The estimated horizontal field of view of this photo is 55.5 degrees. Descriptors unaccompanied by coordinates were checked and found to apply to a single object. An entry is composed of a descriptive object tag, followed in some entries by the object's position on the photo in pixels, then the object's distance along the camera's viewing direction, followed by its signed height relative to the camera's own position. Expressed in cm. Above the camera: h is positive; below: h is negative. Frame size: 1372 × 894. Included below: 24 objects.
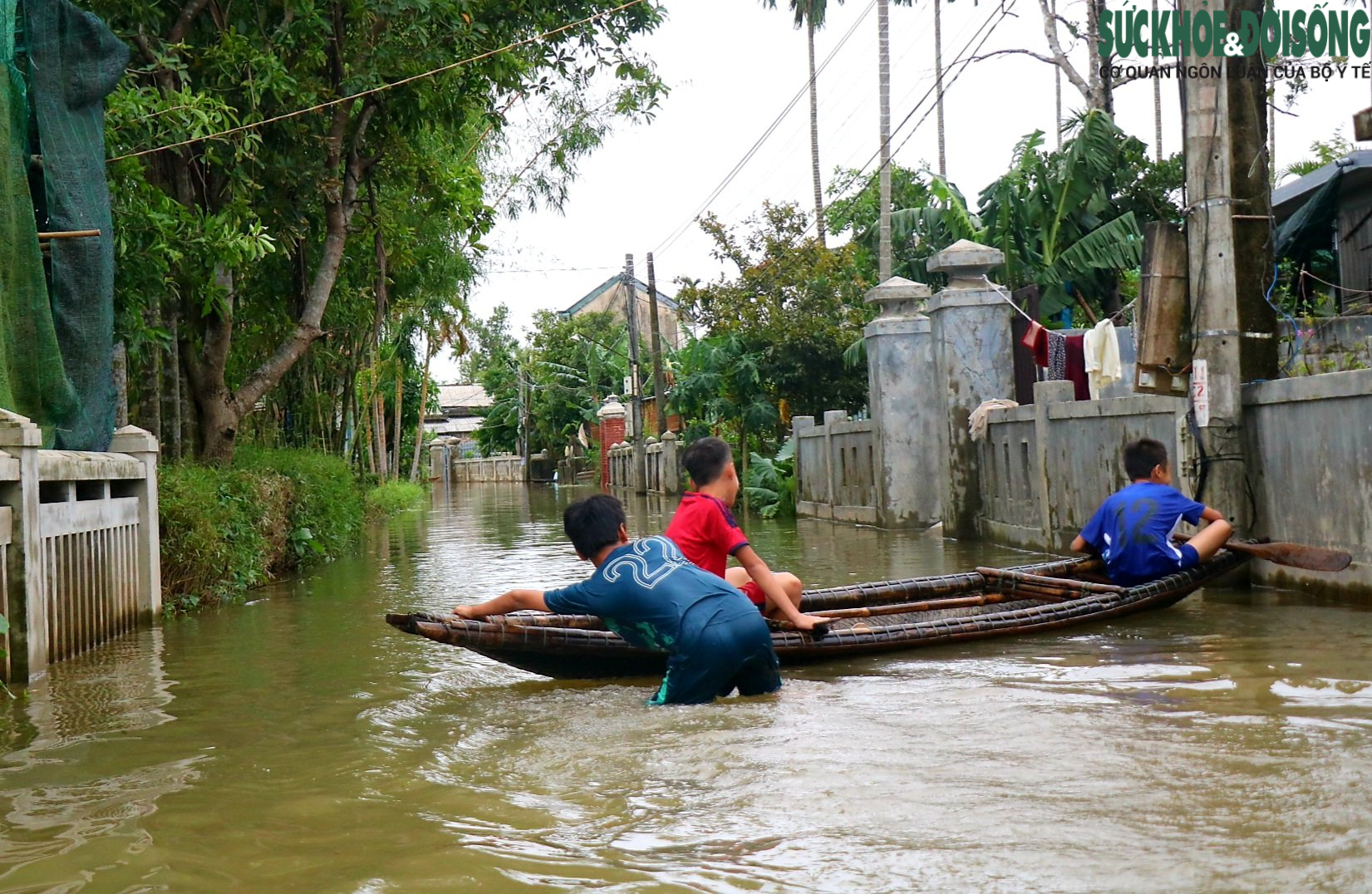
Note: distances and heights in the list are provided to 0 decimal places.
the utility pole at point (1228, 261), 991 +138
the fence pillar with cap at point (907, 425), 1794 +43
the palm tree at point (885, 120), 2445 +665
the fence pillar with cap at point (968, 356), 1594 +118
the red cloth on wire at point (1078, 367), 1598 +100
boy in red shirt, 664 -32
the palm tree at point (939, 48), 3700 +1194
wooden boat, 677 -98
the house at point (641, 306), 6328 +808
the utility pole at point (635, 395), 3821 +227
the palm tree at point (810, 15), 3809 +1317
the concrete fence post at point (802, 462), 2302 -3
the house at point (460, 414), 7181 +346
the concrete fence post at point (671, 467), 3484 -3
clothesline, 1589 +195
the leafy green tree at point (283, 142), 1120 +363
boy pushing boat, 582 -62
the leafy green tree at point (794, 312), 2652 +307
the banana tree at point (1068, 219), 2142 +397
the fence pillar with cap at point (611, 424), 4703 +161
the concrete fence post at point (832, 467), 2111 -13
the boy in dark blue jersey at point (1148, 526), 883 -55
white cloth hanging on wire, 1484 +106
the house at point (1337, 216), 1698 +301
